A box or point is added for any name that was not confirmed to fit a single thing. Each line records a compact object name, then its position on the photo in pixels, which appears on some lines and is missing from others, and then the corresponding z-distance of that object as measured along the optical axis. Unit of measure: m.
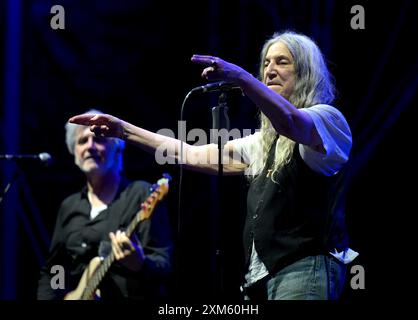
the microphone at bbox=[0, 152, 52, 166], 7.00
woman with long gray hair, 4.34
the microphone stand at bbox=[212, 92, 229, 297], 4.70
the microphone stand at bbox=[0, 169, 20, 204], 7.26
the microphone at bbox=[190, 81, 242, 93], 4.73
